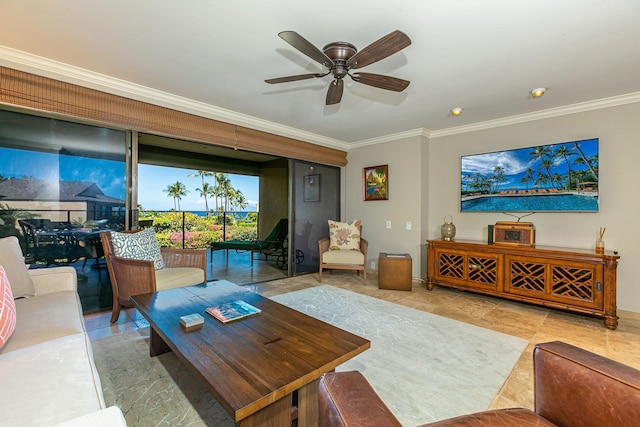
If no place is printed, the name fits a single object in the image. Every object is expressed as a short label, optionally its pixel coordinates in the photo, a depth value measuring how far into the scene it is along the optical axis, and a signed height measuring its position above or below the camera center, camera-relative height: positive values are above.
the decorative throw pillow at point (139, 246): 2.65 -0.31
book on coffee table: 1.68 -0.62
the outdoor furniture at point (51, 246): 2.57 -0.31
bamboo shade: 2.30 +1.03
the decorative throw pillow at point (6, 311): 1.24 -0.46
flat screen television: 3.12 +0.45
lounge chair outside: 5.43 -0.59
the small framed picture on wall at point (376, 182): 4.64 +0.56
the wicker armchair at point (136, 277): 2.43 -0.59
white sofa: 0.83 -0.60
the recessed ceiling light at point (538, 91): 2.78 +1.26
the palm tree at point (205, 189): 7.86 +0.73
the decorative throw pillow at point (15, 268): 1.79 -0.36
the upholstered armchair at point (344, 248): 4.22 -0.54
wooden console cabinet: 2.67 -0.66
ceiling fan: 1.63 +1.03
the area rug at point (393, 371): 1.51 -1.05
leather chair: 0.76 -0.54
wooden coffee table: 1.05 -0.65
